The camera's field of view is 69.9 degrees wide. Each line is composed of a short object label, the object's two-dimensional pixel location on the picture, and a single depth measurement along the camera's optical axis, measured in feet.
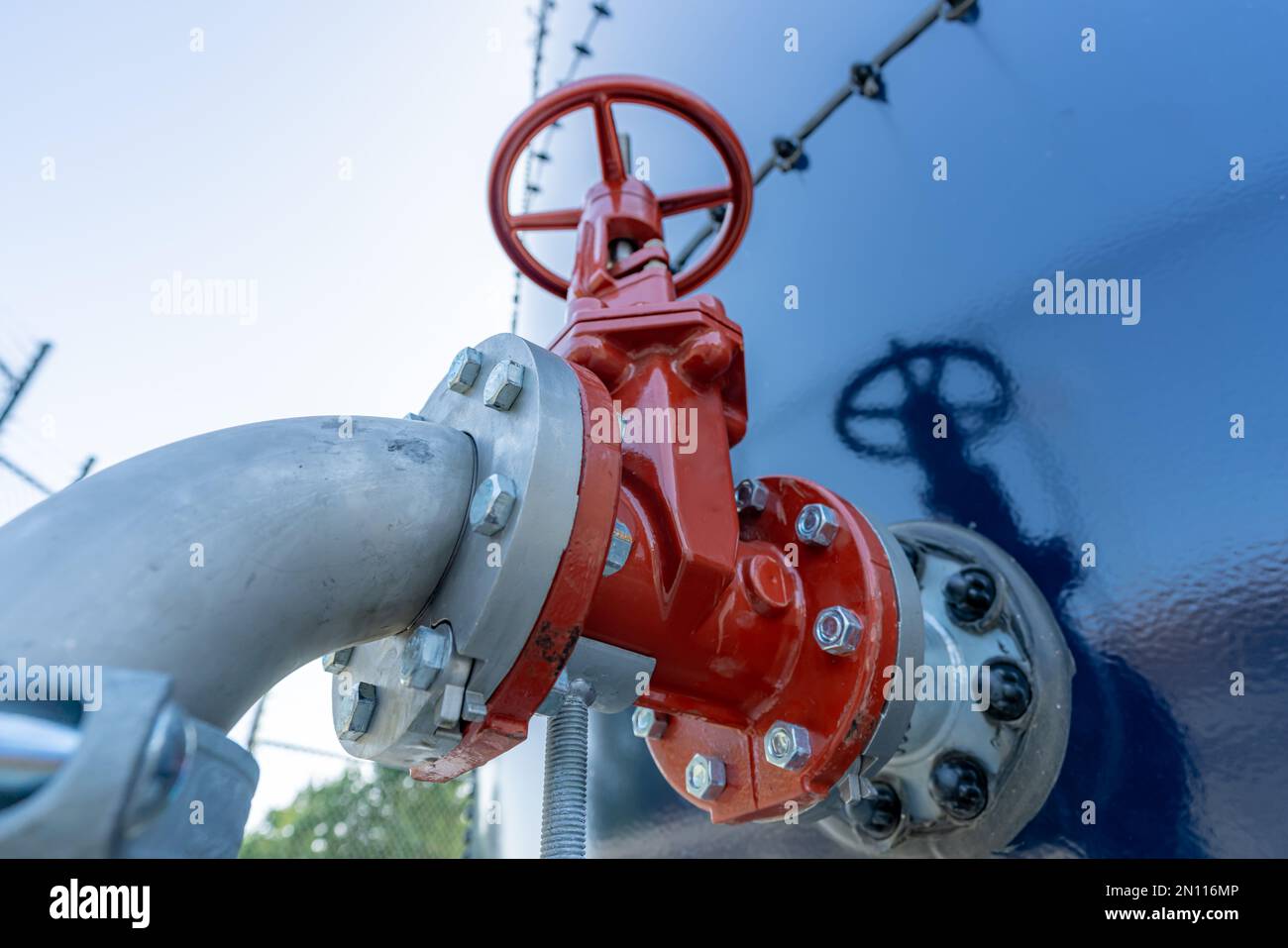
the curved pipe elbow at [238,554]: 1.16
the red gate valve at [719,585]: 2.00
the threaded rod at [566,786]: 2.06
